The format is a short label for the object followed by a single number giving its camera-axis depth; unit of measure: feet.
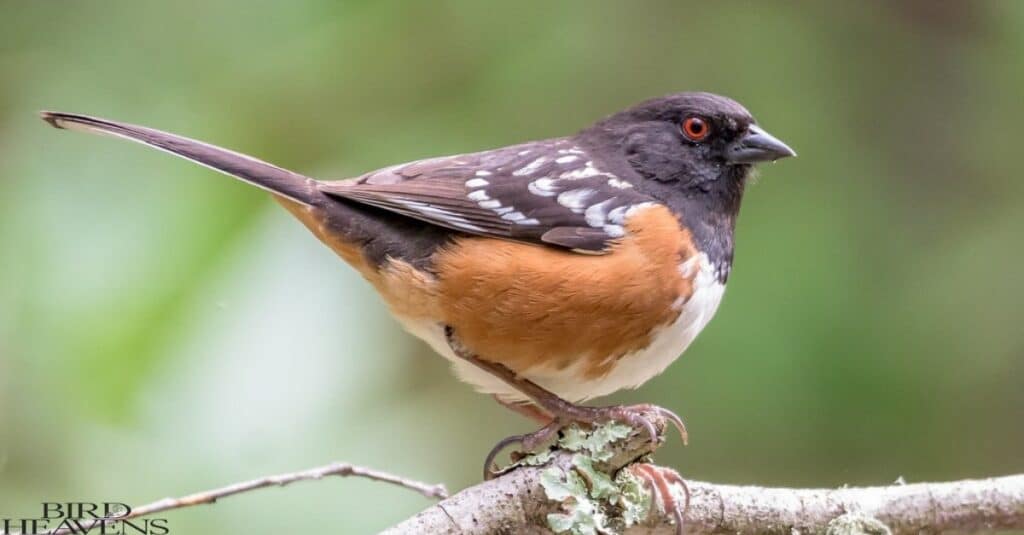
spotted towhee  14.96
